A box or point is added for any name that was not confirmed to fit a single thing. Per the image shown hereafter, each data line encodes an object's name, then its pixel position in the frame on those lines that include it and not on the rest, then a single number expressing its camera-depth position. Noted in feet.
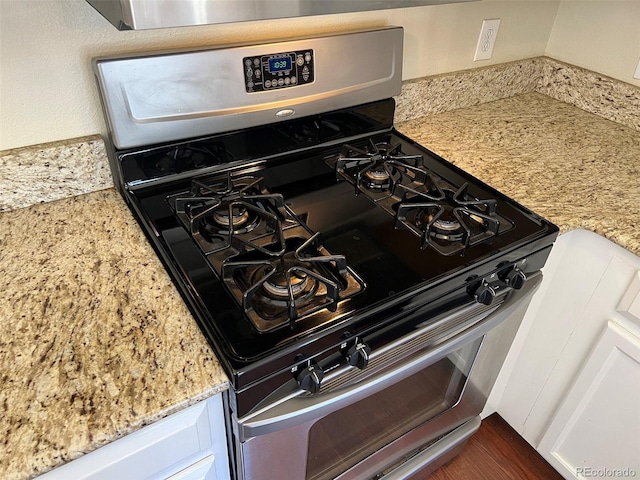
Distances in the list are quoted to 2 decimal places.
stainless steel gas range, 2.45
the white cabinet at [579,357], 3.51
